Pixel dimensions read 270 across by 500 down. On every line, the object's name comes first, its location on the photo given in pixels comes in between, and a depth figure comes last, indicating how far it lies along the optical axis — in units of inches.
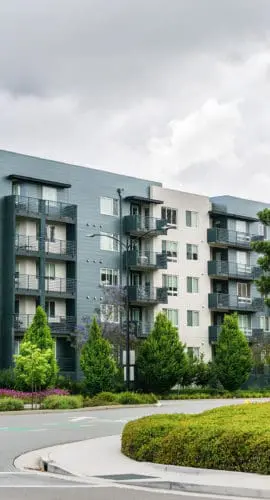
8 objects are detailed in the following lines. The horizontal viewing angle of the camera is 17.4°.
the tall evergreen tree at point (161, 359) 2348.7
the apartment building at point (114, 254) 2331.4
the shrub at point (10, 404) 1540.4
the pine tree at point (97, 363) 2098.9
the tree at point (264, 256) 1359.5
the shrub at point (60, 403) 1588.3
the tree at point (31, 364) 1839.3
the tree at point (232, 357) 2556.6
